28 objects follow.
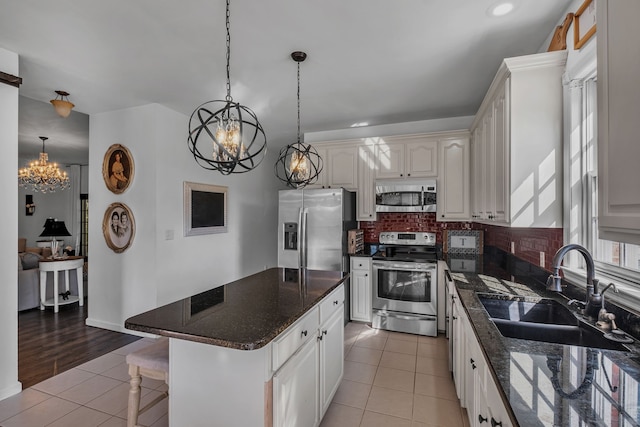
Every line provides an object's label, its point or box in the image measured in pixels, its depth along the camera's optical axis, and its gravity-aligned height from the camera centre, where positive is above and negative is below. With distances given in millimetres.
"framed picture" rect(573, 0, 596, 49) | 1565 +1032
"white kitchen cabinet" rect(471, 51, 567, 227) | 1916 +487
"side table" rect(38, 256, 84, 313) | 4391 -903
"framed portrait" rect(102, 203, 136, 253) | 3607 -146
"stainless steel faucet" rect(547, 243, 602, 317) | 1393 -307
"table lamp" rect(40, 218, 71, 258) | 5961 -289
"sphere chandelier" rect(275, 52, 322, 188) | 2828 +431
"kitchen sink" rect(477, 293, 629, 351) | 1372 -565
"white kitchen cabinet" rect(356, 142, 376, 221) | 4203 +440
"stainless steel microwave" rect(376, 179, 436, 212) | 3898 +252
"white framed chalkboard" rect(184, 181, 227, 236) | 3881 +82
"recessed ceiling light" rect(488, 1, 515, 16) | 1843 +1273
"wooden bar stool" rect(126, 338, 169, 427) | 1706 -879
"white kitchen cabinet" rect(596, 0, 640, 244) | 822 +278
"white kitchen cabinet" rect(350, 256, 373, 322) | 3871 -948
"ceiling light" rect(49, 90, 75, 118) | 3088 +1119
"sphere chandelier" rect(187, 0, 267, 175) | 1669 +422
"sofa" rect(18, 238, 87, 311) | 4383 -1017
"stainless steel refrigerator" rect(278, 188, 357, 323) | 3775 -174
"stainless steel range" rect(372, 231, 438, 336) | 3555 -937
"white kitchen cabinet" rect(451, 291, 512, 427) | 1062 -787
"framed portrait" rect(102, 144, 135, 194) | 3621 +561
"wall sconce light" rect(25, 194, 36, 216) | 7395 +235
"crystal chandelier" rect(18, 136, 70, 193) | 5305 +765
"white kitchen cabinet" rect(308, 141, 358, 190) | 4277 +689
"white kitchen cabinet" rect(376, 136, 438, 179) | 3955 +763
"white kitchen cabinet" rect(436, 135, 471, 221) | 3805 +434
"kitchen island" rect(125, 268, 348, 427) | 1329 -678
